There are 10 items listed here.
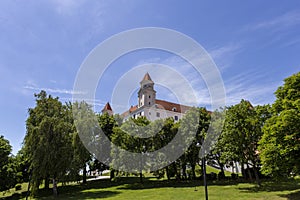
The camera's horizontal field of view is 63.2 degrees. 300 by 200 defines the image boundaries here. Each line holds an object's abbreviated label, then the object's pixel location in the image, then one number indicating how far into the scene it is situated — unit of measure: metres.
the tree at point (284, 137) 14.52
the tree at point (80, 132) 24.85
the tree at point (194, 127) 28.20
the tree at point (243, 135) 21.11
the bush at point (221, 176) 29.58
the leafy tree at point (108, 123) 35.34
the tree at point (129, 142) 27.75
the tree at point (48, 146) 23.09
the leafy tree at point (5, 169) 27.84
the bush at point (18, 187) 32.94
